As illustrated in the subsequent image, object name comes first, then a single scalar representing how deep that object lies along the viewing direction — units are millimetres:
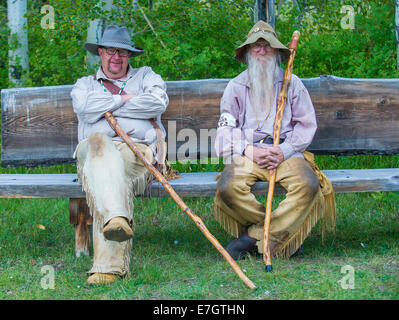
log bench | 5027
